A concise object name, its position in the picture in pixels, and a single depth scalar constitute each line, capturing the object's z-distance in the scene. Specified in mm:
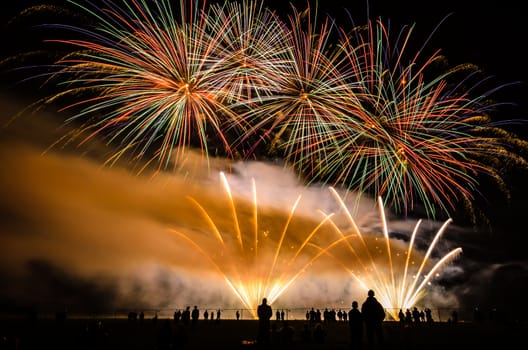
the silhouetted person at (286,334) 13547
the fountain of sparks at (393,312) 31227
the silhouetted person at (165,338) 11148
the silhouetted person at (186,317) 22456
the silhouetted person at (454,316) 34250
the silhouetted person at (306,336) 14859
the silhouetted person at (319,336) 14500
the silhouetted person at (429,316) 30611
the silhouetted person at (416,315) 26916
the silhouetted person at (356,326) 10172
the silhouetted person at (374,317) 9781
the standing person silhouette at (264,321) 11820
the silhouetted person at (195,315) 21578
